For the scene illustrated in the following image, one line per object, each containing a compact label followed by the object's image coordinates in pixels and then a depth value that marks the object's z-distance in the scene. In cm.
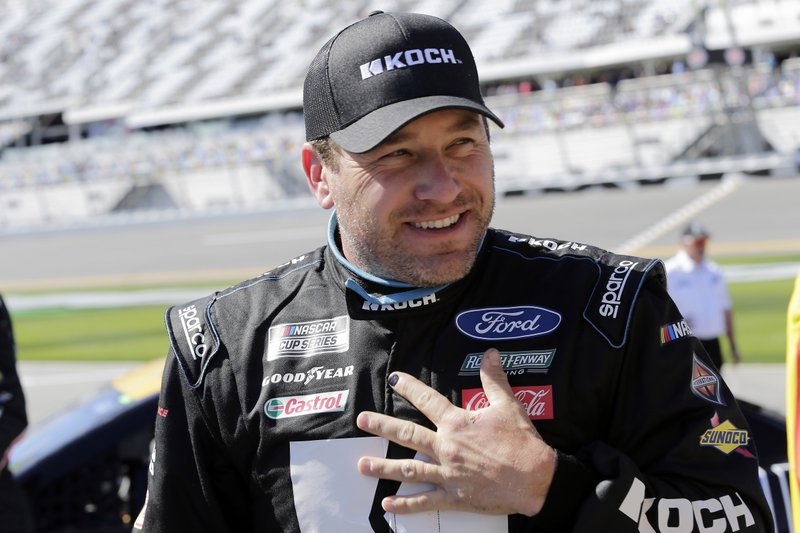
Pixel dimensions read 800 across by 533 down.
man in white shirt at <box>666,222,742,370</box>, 797
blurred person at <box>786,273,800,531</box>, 257
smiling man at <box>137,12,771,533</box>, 164
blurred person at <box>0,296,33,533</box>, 338
